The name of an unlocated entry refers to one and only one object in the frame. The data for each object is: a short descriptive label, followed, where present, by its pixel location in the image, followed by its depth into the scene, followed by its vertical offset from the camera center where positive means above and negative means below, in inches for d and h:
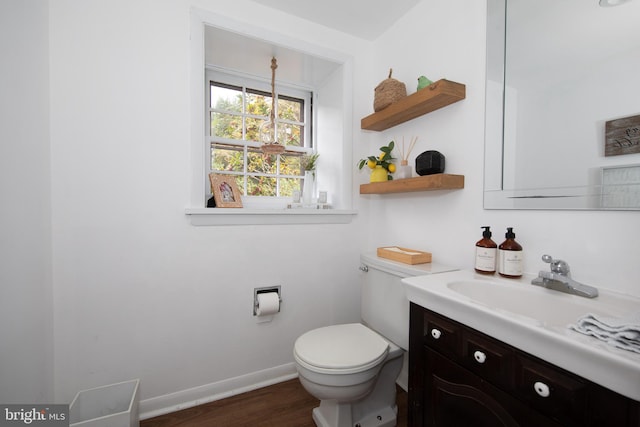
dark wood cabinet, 22.6 -18.4
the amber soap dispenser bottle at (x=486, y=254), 44.7 -7.5
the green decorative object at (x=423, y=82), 56.5 +26.5
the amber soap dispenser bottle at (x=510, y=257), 41.8 -7.6
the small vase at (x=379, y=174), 69.1 +8.7
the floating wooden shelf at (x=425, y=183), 51.3 +5.1
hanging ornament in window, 72.7 +21.8
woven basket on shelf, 63.0 +27.4
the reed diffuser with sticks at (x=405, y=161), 62.0 +11.3
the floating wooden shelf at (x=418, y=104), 51.1 +21.9
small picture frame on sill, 64.1 +3.9
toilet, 44.7 -25.8
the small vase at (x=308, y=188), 79.6 +5.8
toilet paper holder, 64.4 -20.4
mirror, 34.4 +15.4
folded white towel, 21.9 -10.4
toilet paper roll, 62.1 -22.4
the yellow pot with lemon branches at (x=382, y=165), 68.1 +11.1
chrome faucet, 34.3 -9.6
